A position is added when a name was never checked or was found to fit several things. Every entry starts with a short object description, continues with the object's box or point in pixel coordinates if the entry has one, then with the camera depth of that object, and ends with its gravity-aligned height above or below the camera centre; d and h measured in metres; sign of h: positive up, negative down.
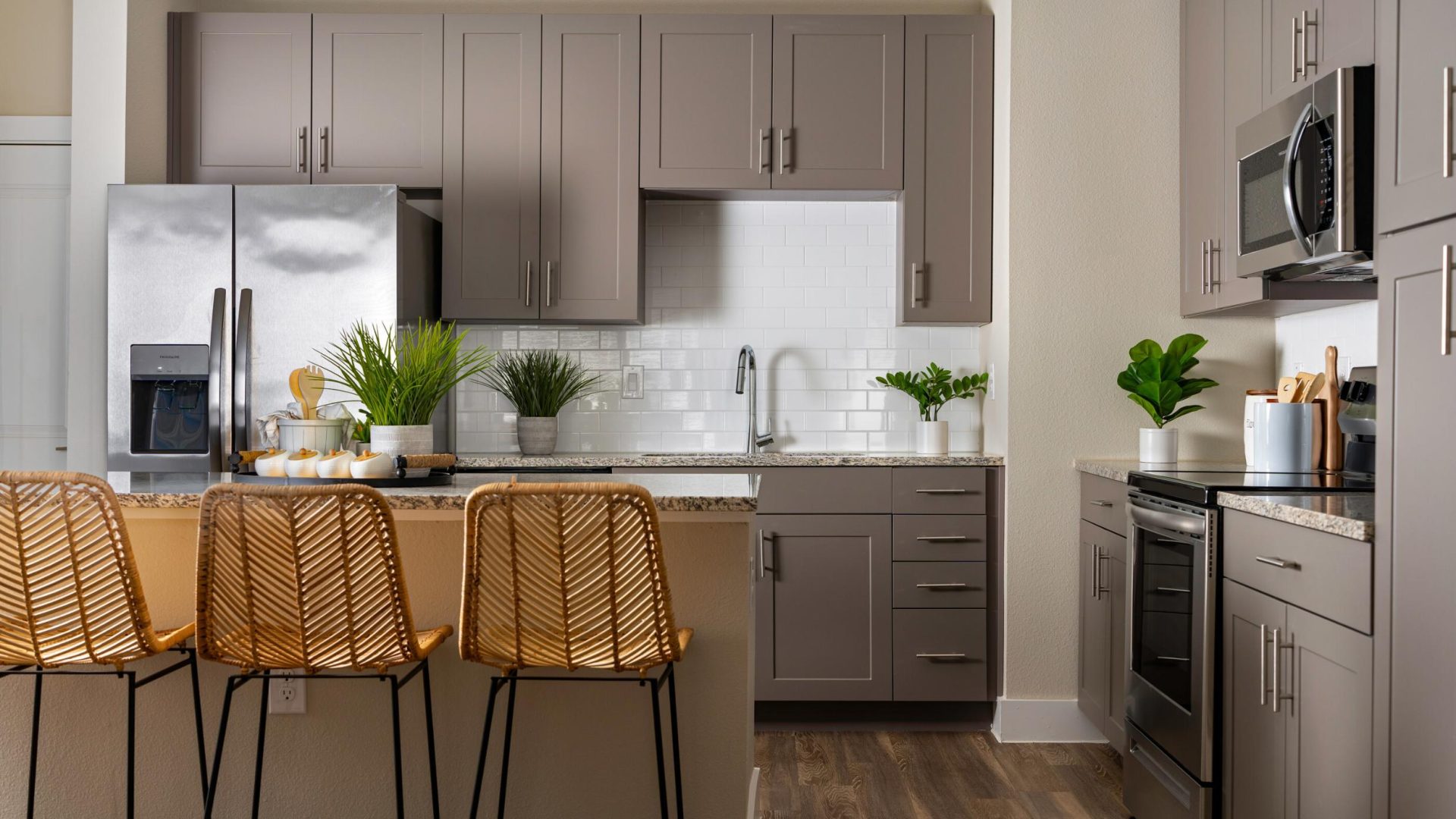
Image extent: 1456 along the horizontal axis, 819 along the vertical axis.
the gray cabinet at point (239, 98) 3.75 +1.14
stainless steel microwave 2.18 +0.53
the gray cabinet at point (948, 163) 3.71 +0.90
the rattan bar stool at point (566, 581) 1.69 -0.30
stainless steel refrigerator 3.44 +0.41
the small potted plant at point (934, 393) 3.74 +0.05
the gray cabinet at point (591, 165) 3.75 +0.90
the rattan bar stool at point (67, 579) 1.76 -0.32
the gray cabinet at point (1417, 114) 1.69 +0.52
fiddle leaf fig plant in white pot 3.24 +0.08
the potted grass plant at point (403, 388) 2.27 +0.04
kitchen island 2.19 -0.71
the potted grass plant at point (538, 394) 3.89 +0.04
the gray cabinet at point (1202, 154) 3.14 +0.83
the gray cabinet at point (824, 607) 3.51 -0.70
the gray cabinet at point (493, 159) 3.76 +0.92
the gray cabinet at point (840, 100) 3.73 +1.14
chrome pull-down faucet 3.94 +0.08
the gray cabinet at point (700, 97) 3.74 +1.15
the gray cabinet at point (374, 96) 3.75 +1.15
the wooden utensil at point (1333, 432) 2.85 -0.06
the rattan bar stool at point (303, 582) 1.71 -0.31
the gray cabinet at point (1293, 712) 1.86 -0.61
